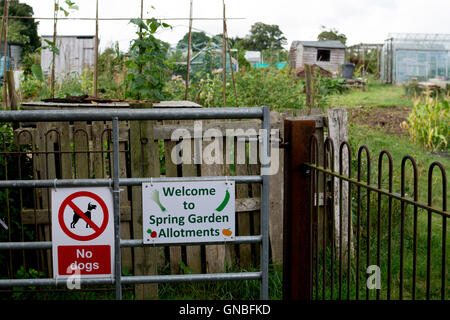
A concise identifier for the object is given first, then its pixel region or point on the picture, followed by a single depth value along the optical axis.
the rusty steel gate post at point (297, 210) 3.06
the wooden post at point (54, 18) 7.07
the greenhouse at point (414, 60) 31.05
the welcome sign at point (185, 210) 2.67
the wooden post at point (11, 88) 5.36
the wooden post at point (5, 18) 7.28
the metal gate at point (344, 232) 2.46
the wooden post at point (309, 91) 7.09
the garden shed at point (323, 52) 41.88
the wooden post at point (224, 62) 7.18
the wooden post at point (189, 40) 7.20
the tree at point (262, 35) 75.62
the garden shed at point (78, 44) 34.12
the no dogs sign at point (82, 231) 2.68
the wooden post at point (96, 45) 6.97
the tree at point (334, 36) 55.22
